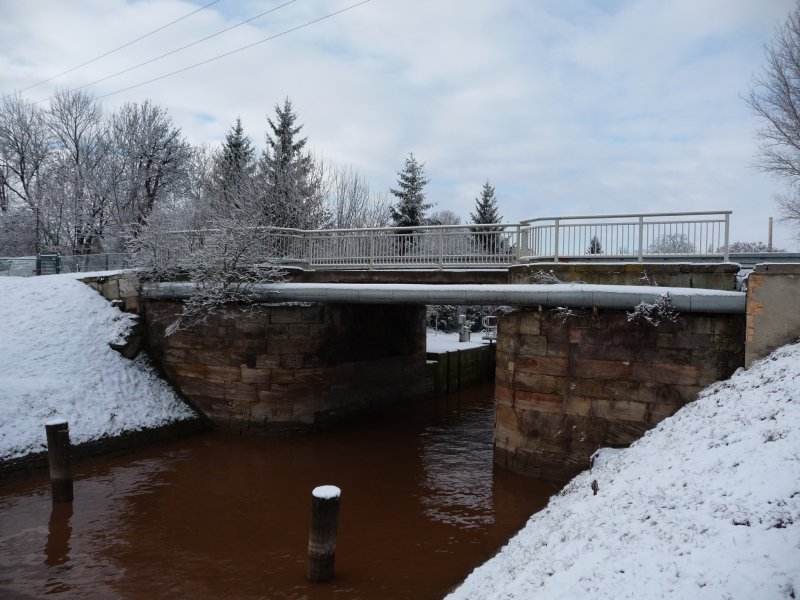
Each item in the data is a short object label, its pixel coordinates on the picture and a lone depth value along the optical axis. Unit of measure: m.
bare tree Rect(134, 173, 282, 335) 14.30
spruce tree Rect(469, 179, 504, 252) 36.59
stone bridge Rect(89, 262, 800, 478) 9.32
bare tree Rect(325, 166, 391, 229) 34.28
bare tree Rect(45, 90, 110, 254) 30.05
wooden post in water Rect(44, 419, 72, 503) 10.00
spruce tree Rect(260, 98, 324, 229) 28.41
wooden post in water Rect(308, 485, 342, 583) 7.00
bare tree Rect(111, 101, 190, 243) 31.03
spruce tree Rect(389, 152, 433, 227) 33.19
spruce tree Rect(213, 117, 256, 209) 28.73
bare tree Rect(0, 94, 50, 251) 31.59
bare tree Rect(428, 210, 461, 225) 66.74
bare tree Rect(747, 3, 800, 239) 19.55
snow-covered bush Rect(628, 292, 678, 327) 9.43
